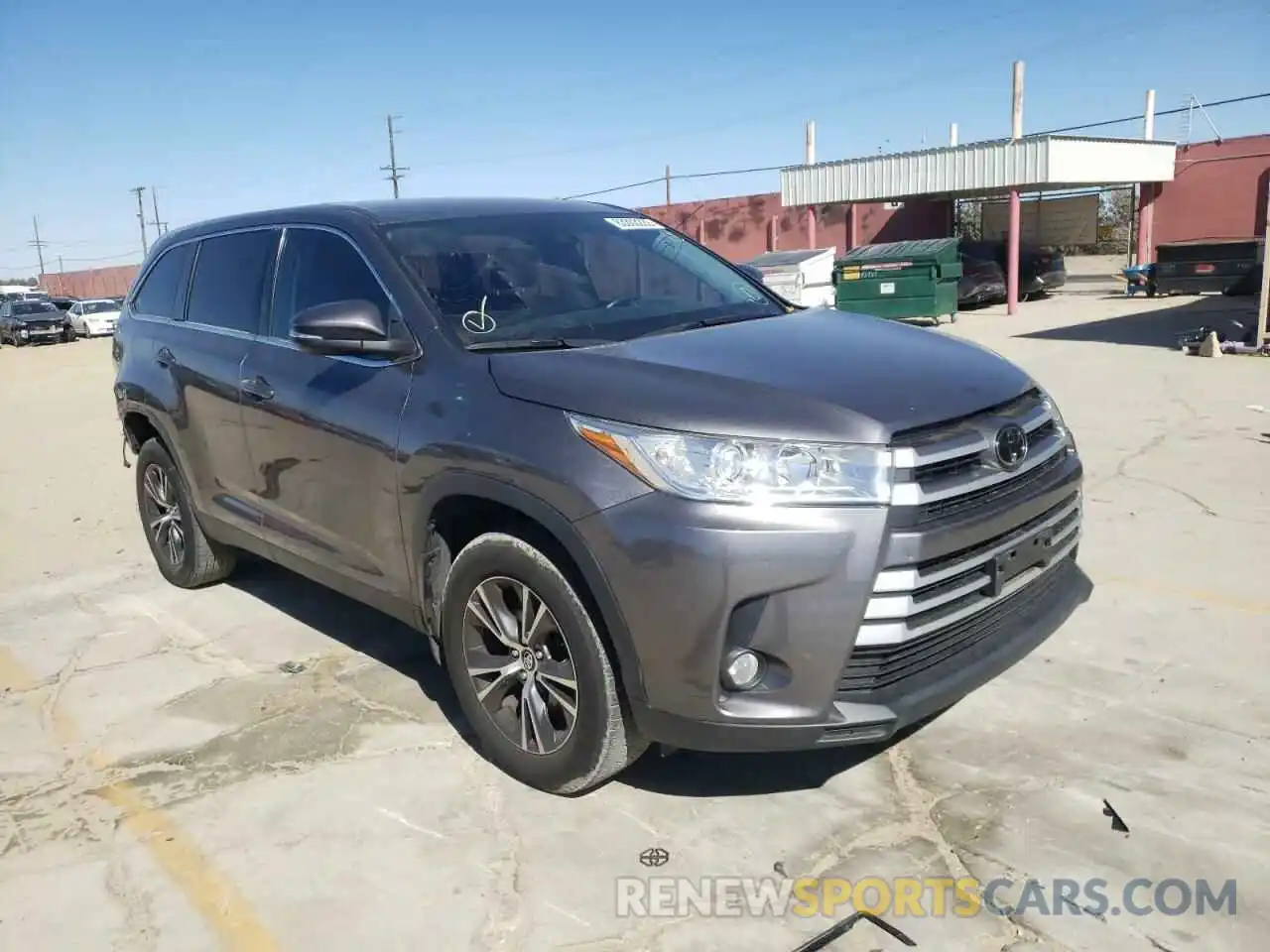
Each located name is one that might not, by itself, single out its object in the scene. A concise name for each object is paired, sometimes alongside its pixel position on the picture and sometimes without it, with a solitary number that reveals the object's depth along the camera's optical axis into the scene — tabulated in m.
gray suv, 2.68
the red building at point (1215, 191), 25.89
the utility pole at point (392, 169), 58.97
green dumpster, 19.69
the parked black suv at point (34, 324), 34.00
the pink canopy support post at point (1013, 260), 22.23
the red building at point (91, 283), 70.44
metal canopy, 22.98
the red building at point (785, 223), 31.12
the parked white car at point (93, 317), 35.59
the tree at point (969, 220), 36.19
